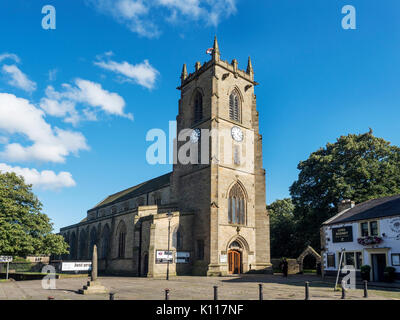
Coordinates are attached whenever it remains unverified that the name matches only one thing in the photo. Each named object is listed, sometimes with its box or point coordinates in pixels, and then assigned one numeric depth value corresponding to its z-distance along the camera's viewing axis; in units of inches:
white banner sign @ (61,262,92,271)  978.1
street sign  1122.0
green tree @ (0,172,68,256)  1291.8
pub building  992.2
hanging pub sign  1135.0
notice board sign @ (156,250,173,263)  1353.3
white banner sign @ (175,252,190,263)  1422.2
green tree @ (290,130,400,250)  1593.3
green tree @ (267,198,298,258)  2074.3
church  1421.0
